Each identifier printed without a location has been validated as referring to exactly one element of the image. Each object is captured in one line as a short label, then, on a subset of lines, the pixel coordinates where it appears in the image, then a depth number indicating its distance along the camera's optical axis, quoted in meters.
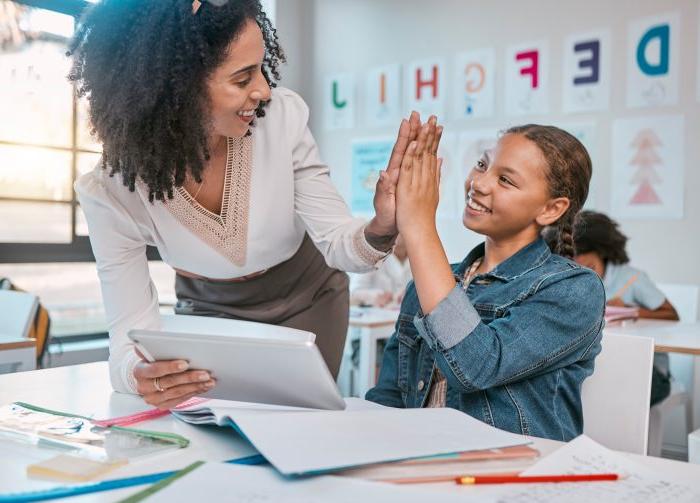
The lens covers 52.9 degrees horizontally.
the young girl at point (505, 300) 1.05
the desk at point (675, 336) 2.11
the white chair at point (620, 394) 1.16
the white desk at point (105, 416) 0.69
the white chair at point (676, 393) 2.51
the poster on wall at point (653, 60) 3.30
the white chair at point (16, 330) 2.05
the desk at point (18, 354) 2.03
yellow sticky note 0.68
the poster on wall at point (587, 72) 3.53
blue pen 0.63
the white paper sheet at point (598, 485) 0.63
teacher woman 1.15
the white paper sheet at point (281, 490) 0.61
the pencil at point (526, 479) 0.68
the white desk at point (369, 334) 2.79
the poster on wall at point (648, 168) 3.30
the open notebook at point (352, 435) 0.68
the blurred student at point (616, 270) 2.79
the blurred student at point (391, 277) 3.80
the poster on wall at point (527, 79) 3.74
